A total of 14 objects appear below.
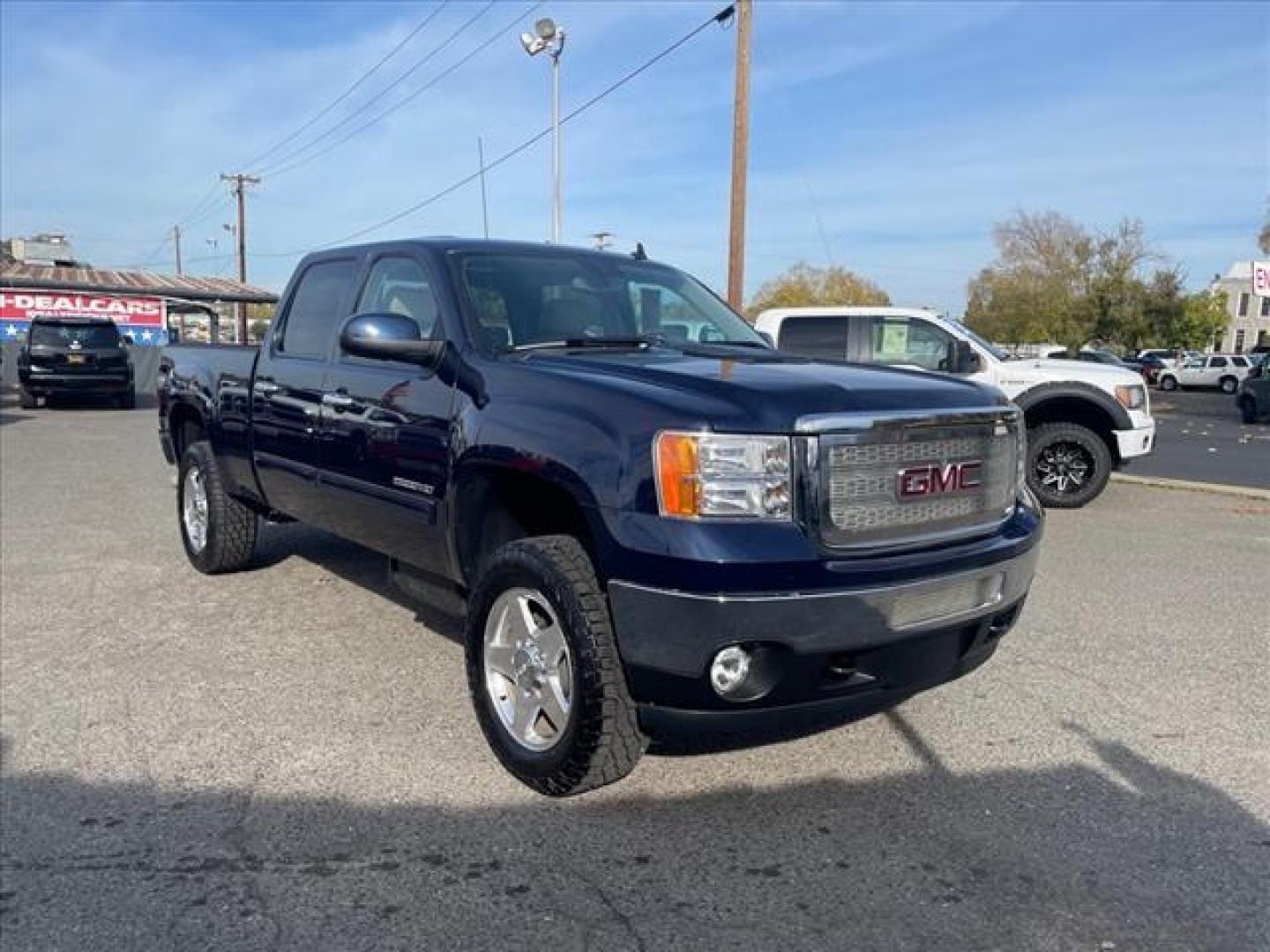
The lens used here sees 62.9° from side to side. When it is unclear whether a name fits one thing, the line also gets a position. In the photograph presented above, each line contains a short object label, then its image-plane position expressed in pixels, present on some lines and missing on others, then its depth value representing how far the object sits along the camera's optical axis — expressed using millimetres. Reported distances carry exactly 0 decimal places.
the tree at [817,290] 61625
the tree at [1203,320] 58325
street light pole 21688
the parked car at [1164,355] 49766
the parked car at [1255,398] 24547
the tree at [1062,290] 49062
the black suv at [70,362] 20203
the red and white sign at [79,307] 29734
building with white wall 80812
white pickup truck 9578
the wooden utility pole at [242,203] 50938
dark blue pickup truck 3023
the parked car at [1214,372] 44938
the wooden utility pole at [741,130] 16062
